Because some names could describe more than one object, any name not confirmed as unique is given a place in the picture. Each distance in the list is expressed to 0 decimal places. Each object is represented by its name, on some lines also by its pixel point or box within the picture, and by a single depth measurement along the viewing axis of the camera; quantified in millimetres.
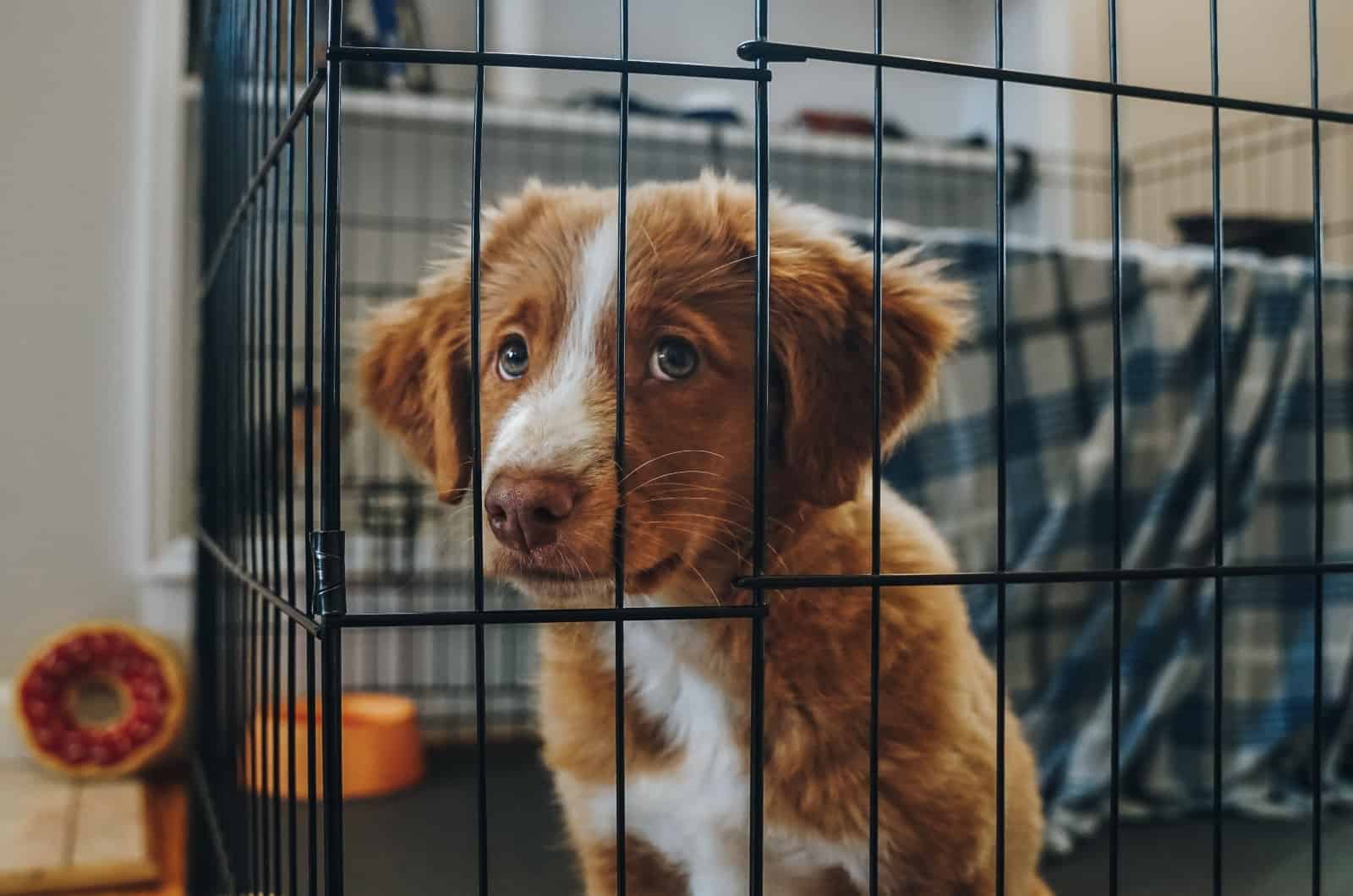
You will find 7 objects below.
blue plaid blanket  1816
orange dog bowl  1924
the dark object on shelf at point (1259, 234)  2650
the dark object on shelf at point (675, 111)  2475
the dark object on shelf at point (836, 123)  2742
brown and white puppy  823
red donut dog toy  2020
